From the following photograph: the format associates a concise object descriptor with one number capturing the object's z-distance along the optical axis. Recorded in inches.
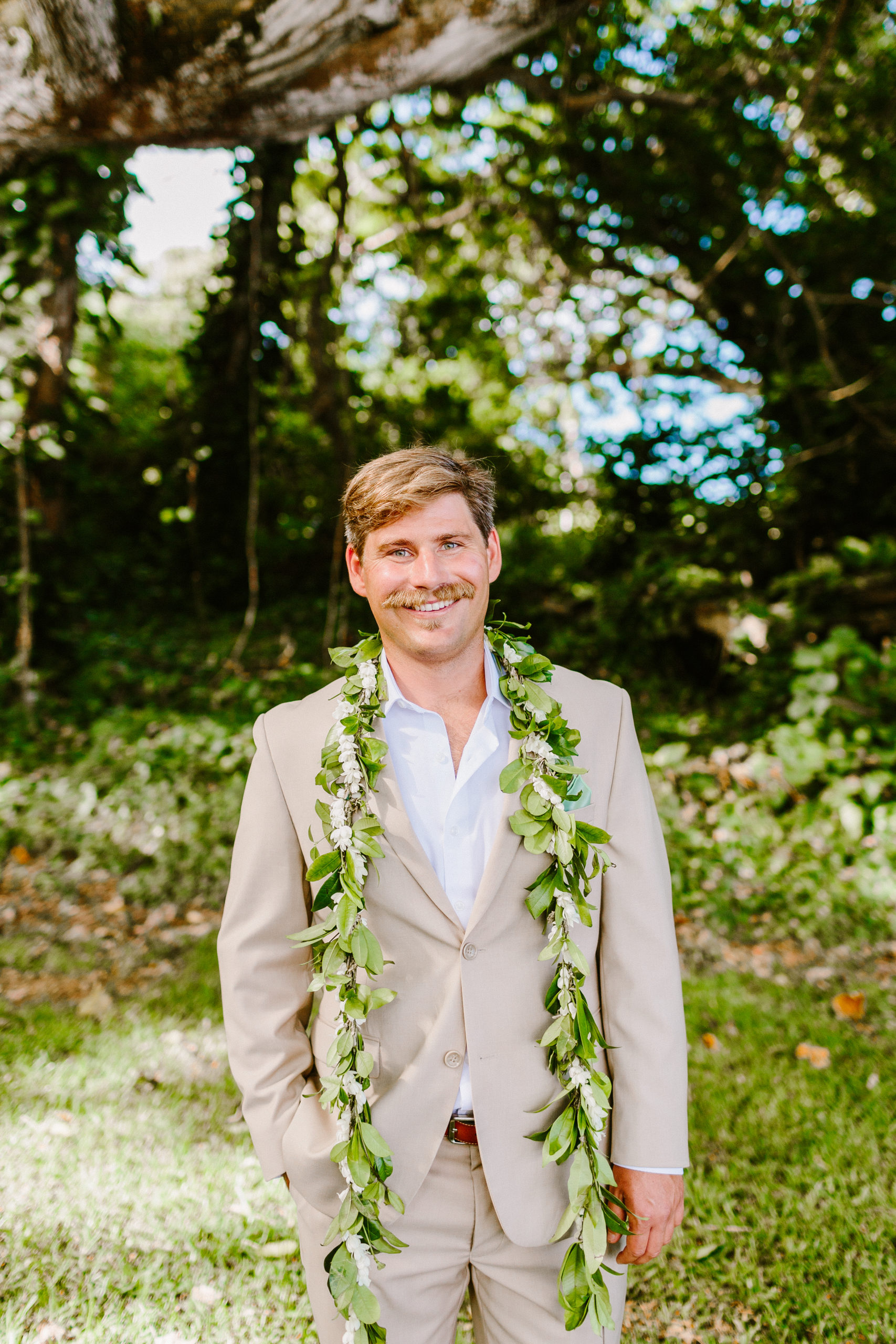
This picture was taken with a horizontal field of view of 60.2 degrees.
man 62.9
